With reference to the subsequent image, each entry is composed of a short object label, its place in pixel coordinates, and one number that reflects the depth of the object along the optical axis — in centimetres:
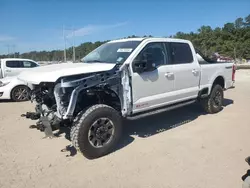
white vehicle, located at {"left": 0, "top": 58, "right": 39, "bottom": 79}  929
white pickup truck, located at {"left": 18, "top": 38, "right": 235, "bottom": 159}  306
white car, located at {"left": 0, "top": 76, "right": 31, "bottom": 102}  692
